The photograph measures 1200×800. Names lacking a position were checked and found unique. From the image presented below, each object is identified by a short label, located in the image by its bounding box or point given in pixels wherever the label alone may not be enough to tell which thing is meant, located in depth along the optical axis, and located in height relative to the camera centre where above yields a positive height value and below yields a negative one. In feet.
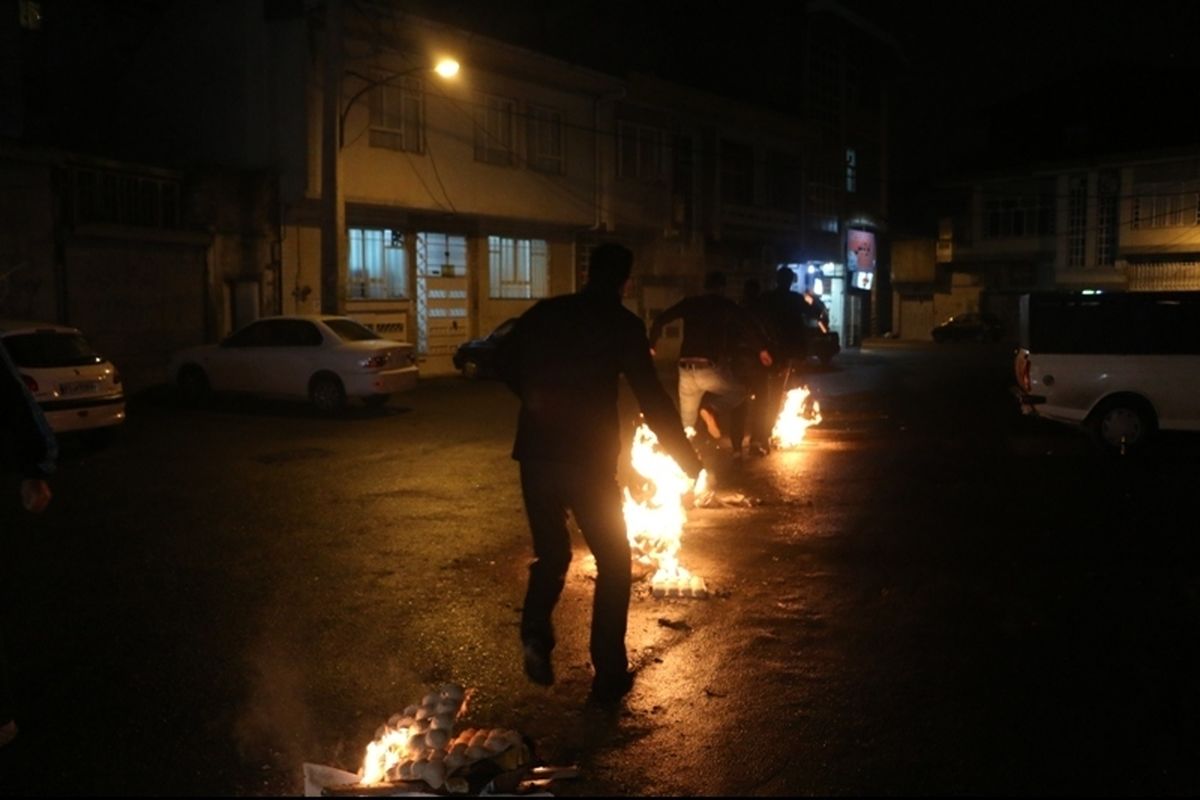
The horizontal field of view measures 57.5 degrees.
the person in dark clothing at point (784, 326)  39.17 -0.33
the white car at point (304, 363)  54.75 -2.36
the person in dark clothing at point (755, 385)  33.60 -2.31
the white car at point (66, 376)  39.91 -2.17
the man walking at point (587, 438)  16.01 -1.78
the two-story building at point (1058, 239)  148.25 +11.67
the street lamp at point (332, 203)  64.64 +6.77
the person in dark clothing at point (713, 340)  32.76 -0.70
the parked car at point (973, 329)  167.84 -1.90
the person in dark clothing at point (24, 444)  14.39 -1.69
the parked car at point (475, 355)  77.00 -2.71
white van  40.86 -1.70
